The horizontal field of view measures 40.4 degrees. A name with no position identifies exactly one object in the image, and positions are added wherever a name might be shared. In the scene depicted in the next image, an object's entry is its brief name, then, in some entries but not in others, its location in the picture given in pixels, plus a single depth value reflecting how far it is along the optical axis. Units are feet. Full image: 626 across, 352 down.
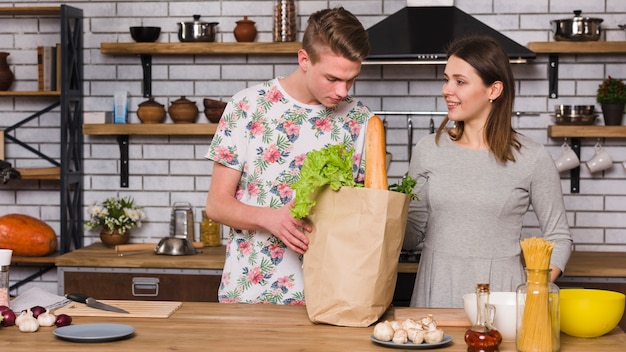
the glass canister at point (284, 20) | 15.57
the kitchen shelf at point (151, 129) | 15.65
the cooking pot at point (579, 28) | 14.97
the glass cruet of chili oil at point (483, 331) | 6.57
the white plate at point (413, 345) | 6.75
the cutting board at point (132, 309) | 7.95
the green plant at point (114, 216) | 15.79
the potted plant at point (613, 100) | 15.10
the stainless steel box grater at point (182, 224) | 16.17
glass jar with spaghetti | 6.60
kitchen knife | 8.04
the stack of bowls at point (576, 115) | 15.11
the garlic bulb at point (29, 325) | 7.29
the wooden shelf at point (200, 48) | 15.46
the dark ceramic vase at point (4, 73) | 16.43
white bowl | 7.04
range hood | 13.84
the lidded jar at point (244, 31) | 15.79
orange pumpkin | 15.60
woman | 9.40
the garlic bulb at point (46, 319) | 7.47
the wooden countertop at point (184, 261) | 13.82
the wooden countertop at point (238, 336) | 6.81
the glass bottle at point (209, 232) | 15.92
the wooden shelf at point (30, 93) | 15.89
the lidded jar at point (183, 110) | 15.90
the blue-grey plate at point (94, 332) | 6.93
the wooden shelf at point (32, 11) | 15.80
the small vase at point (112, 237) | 15.79
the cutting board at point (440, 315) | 7.58
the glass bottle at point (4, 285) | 7.73
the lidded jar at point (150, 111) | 15.89
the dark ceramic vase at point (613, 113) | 15.14
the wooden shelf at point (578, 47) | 14.98
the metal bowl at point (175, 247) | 14.82
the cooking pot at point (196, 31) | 15.76
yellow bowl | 7.16
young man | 9.14
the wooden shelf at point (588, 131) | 14.92
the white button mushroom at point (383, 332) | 6.83
